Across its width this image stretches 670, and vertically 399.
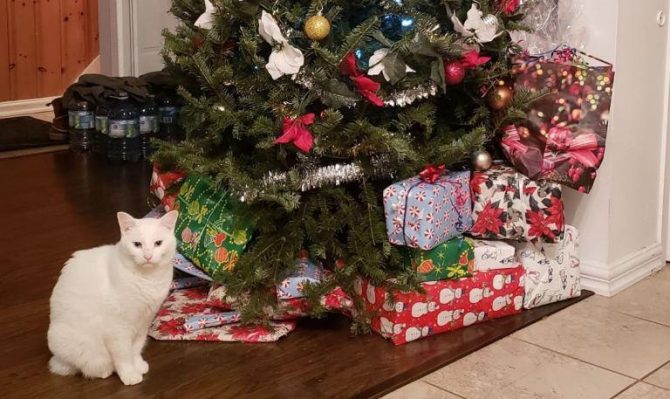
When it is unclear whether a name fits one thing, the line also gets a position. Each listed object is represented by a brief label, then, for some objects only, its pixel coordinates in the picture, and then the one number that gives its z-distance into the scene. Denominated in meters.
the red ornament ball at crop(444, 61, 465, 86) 2.32
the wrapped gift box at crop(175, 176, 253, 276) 2.39
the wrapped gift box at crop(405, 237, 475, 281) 2.30
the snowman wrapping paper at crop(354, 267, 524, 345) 2.29
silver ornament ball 2.49
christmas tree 2.23
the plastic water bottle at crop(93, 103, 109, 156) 4.50
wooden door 5.75
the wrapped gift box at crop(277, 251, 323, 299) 2.32
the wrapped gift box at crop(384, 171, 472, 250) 2.21
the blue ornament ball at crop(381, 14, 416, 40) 2.31
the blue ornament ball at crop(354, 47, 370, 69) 2.30
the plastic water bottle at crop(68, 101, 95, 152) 4.60
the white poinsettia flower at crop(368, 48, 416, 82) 2.23
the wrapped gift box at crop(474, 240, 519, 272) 2.40
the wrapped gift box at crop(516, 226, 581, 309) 2.52
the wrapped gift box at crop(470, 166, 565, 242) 2.42
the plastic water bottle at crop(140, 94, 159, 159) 4.52
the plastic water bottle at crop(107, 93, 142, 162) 4.42
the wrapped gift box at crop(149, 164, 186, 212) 2.60
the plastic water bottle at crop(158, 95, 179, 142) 4.58
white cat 2.03
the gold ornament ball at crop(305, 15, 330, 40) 2.17
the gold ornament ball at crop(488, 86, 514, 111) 2.49
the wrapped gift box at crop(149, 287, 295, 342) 2.31
